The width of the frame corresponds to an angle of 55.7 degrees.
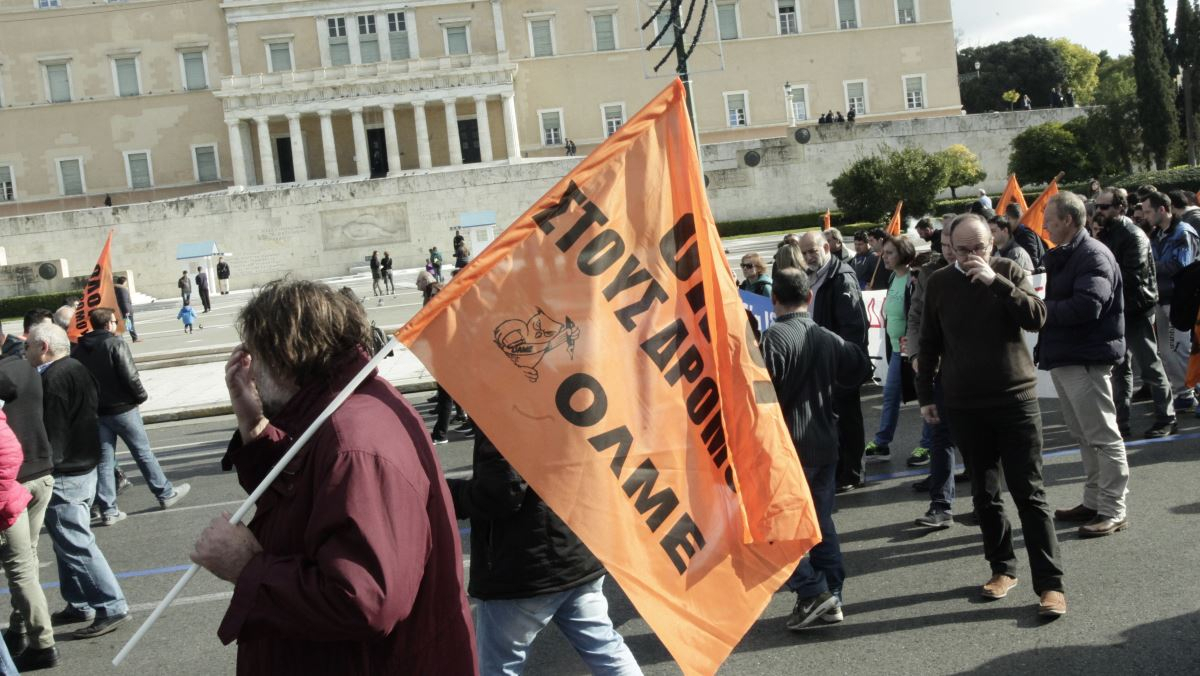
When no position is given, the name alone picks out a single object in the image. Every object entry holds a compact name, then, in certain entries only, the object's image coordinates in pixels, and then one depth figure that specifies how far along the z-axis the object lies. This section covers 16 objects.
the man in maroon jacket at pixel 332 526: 2.24
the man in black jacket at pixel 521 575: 3.39
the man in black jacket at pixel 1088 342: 5.61
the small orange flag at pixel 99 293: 11.56
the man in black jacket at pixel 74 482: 5.63
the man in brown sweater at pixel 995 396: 4.71
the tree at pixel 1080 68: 79.56
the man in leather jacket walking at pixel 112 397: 8.20
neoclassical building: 57.16
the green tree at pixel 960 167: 33.94
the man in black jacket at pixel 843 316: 6.96
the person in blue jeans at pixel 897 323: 7.53
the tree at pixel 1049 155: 40.81
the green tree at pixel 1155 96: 39.88
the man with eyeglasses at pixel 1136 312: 7.54
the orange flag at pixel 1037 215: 10.19
